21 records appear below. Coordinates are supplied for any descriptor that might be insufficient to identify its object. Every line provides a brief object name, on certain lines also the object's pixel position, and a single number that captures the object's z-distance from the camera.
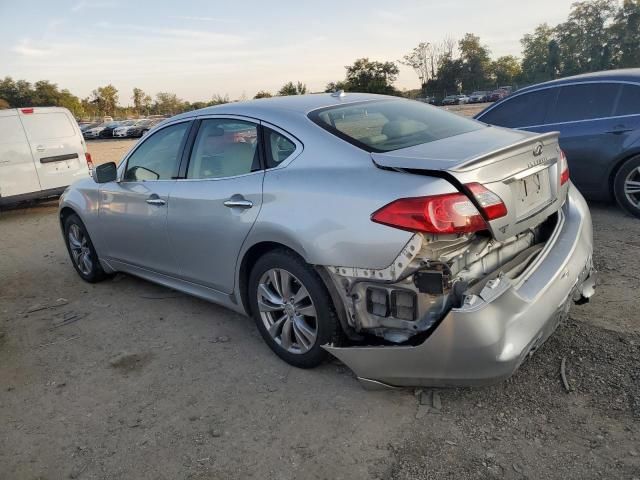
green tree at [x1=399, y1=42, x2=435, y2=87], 83.06
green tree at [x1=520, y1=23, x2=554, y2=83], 77.44
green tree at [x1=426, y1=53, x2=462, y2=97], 77.00
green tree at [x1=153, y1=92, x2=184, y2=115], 89.25
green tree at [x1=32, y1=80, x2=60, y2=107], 74.76
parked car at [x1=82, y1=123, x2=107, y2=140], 44.63
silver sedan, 2.42
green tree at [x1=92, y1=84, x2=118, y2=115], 83.25
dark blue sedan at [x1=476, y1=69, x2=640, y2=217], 5.46
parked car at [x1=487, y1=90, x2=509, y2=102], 58.88
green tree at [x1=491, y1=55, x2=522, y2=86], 79.75
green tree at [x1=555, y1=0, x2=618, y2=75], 68.19
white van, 8.87
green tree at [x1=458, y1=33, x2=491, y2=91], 79.44
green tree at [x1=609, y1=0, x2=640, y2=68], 63.59
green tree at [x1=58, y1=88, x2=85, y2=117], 76.03
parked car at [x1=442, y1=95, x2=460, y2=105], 65.34
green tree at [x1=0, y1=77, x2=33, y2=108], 74.94
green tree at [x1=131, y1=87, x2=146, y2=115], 87.94
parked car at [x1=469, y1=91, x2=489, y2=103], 61.52
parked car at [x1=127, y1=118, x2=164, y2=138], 41.33
